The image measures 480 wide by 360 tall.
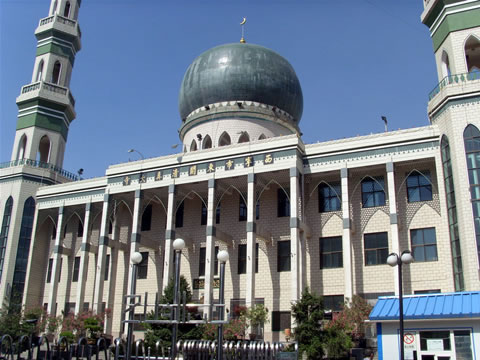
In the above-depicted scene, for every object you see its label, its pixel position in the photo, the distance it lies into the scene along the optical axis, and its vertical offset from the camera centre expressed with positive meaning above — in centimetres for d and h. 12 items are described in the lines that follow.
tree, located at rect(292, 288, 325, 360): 2050 +41
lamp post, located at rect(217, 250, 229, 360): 1374 +103
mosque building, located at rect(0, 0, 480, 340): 2662 +808
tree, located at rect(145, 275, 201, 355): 2356 +5
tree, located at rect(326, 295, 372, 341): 2461 +80
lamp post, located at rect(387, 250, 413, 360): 1506 +219
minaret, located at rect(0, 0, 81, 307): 3708 +1407
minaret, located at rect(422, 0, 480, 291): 2344 +1018
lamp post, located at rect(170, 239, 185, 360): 1419 +96
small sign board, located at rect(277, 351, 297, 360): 1608 -60
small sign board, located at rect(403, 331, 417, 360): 1695 -20
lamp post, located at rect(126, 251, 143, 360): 1425 +136
